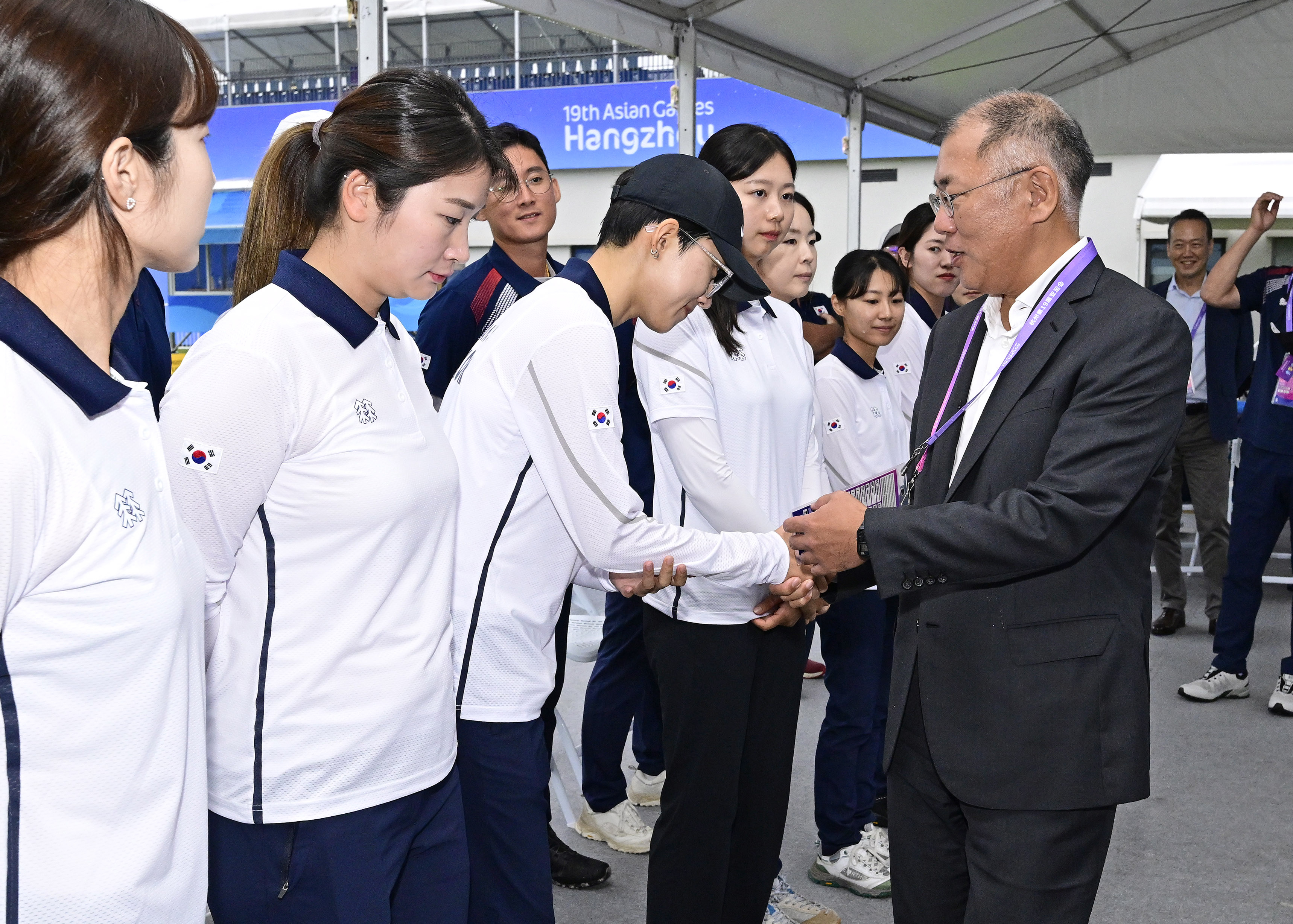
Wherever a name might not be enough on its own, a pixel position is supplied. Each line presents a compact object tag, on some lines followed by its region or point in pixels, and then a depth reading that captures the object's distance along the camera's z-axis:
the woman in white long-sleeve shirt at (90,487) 0.81
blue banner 11.02
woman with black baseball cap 1.59
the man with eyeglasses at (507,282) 2.68
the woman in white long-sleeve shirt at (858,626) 2.78
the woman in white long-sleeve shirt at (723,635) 2.07
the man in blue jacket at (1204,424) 5.25
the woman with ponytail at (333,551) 1.21
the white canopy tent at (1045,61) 5.24
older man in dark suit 1.53
